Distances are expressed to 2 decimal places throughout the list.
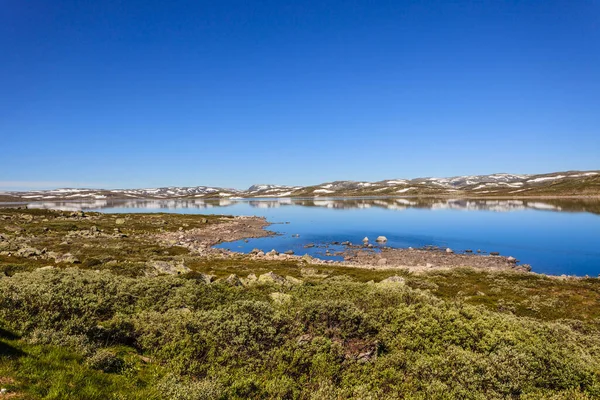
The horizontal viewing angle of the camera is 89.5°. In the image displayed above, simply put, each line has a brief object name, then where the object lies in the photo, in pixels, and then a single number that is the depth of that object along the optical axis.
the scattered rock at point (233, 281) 20.27
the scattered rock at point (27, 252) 38.50
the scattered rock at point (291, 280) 22.91
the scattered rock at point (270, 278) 22.41
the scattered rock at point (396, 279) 26.63
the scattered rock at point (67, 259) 35.84
